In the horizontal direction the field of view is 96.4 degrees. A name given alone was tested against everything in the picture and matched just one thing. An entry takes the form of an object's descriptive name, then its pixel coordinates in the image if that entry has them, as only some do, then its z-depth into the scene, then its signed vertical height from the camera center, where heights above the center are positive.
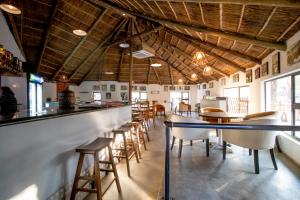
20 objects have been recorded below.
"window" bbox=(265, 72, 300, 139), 2.70 +0.01
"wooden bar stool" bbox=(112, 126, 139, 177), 2.36 -1.10
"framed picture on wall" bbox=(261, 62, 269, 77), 3.47 +0.77
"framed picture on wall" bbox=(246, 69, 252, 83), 4.57 +0.77
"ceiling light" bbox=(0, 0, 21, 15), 2.08 +1.48
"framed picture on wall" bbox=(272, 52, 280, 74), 2.96 +0.78
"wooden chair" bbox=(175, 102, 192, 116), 7.82 -0.49
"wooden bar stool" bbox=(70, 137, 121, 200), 1.50 -0.84
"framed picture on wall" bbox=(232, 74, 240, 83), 5.50 +0.86
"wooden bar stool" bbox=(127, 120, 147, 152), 3.05 -0.68
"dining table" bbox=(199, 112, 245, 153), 2.93 -0.40
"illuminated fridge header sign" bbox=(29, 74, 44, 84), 4.75 +0.84
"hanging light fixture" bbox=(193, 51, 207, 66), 3.40 +1.04
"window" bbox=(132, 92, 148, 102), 10.65 +0.34
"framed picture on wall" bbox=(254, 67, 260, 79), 4.03 +0.76
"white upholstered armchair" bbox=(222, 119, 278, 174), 2.15 -0.69
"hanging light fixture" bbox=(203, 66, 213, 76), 4.80 +1.03
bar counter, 1.04 -0.51
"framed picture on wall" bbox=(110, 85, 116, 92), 10.32 +0.89
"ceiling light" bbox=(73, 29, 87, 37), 3.35 +1.72
